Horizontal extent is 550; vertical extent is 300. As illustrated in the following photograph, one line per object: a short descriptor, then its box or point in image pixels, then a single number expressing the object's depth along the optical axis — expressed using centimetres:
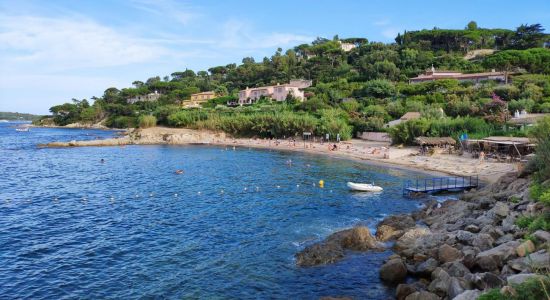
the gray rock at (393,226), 2364
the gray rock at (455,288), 1369
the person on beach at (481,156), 4636
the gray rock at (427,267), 1748
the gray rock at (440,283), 1467
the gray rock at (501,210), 2095
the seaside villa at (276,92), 11012
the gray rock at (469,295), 1212
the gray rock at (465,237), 1902
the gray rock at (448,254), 1772
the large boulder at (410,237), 2130
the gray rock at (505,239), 1754
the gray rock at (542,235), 1466
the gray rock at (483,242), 1778
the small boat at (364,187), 3666
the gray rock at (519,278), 1126
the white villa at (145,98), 15175
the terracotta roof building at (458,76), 9094
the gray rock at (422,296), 1412
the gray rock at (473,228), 2052
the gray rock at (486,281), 1330
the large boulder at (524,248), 1470
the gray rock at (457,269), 1557
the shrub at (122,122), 13125
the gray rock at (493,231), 1866
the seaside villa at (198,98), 13100
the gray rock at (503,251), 1554
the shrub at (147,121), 10356
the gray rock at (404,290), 1585
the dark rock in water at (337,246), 2045
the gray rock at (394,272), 1780
